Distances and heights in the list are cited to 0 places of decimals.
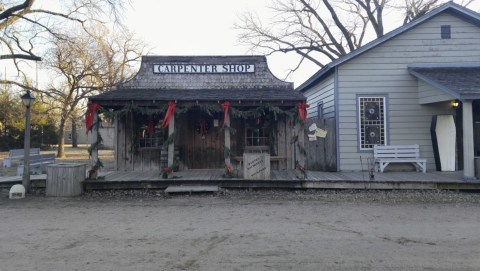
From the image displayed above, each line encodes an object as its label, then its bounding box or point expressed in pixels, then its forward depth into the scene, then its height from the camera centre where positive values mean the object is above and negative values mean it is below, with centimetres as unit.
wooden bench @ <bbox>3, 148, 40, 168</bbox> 1488 -48
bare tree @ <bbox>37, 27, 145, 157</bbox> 2516 +545
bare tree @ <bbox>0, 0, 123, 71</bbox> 1816 +692
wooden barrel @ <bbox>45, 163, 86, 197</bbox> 965 -104
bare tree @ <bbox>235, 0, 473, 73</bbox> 2736 +944
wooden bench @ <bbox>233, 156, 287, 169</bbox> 1283 -65
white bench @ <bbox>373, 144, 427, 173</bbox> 1148 -39
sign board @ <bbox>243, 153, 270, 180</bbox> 1027 -67
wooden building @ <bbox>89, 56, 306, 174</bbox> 1259 +76
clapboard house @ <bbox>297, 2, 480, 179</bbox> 1188 +196
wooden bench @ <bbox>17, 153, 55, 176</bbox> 1271 -74
